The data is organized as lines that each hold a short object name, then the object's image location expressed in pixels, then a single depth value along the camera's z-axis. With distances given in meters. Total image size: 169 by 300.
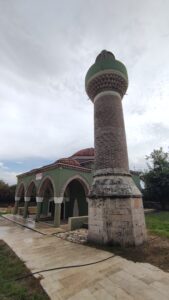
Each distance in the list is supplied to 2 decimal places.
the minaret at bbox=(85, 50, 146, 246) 6.86
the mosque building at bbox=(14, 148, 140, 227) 12.05
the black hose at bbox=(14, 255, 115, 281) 4.52
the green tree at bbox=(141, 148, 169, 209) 19.31
